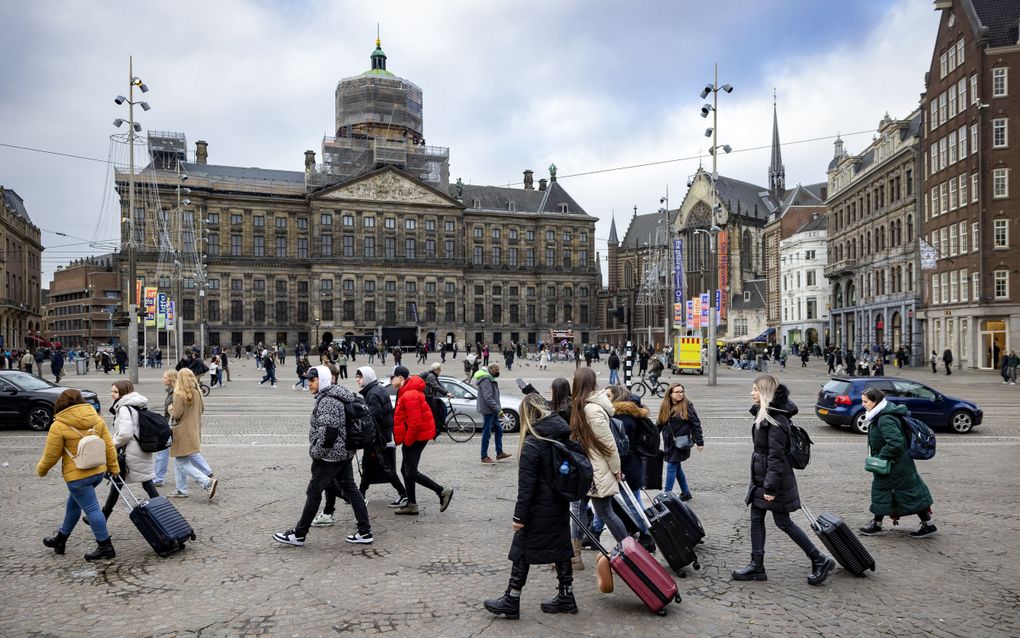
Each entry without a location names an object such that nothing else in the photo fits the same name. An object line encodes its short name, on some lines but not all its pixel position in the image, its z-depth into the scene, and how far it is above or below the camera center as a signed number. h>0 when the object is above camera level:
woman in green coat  7.59 -1.49
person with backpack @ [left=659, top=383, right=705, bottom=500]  8.97 -1.14
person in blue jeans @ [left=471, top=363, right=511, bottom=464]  12.60 -1.25
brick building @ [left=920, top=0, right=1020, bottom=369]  37.69 +7.93
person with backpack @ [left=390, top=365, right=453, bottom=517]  8.99 -1.20
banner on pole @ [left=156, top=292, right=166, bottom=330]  45.75 +1.84
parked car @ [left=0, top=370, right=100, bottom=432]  16.94 -1.50
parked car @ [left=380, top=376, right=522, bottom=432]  16.69 -1.54
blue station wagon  16.69 -1.70
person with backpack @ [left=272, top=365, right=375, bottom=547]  7.49 -1.28
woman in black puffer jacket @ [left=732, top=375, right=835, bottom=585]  6.45 -1.29
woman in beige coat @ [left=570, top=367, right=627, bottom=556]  6.51 -0.94
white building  63.81 +4.15
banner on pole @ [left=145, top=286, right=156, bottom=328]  42.12 +2.04
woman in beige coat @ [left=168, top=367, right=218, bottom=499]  9.51 -1.19
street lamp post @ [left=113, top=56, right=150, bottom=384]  28.83 +5.99
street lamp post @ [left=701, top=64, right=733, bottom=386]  30.35 +7.81
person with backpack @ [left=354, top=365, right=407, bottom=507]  8.94 -1.13
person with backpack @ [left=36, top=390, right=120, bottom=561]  7.07 -1.14
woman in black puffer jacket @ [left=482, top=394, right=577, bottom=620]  5.59 -1.30
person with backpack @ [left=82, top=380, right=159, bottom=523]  8.20 -1.21
